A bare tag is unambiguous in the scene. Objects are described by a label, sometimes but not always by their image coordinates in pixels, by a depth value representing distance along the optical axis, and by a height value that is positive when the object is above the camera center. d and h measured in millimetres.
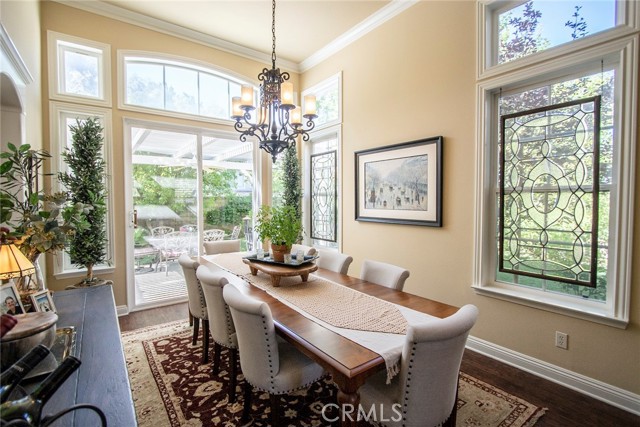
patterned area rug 1997 -1426
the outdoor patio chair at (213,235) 4636 -455
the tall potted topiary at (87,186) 3287 +227
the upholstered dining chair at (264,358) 1648 -881
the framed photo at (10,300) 1355 -430
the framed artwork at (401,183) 3254 +256
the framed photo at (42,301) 1558 -510
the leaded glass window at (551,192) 2307 +98
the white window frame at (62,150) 3473 +633
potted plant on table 2521 -209
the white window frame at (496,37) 2061 +1278
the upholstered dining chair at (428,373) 1334 -784
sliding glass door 4082 +89
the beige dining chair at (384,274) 2406 -586
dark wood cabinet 972 -667
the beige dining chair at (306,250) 3046 -498
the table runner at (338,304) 1708 -662
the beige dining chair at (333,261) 2928 -570
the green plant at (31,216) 1815 -65
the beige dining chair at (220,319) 2133 -830
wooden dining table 1314 -693
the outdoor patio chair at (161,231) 4232 -352
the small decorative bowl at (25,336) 1006 -455
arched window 4004 +1731
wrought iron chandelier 2562 +864
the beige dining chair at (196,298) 2658 -830
